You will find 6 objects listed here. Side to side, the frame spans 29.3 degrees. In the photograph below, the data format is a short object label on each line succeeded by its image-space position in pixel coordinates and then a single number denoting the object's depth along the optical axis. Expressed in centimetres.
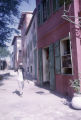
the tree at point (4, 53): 5039
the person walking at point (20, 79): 859
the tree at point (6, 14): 1220
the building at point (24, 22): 2409
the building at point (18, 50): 3391
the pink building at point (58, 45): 717
